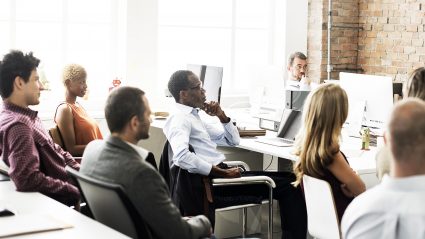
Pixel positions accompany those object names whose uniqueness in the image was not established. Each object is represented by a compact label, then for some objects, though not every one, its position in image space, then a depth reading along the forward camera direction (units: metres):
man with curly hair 3.33
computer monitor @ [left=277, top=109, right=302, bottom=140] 5.09
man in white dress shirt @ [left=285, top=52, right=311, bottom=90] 7.09
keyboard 4.98
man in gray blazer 2.70
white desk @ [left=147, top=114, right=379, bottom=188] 4.14
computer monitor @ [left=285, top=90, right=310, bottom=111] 5.11
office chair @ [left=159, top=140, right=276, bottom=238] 4.16
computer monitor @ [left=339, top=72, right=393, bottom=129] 4.95
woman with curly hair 4.74
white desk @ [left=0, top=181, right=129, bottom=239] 2.66
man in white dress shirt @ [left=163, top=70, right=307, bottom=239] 4.20
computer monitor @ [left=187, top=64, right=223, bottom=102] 5.70
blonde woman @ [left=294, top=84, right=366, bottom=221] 3.57
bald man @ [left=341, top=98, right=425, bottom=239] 2.09
